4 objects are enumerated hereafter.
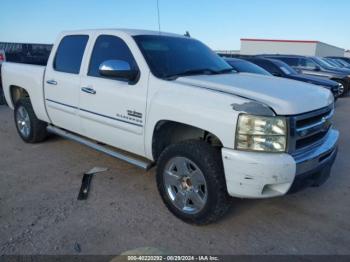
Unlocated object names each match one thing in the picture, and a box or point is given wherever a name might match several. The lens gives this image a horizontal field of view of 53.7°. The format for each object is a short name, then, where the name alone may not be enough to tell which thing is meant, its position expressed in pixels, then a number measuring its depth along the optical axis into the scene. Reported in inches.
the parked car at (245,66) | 308.9
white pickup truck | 112.7
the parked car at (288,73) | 408.2
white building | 1539.1
